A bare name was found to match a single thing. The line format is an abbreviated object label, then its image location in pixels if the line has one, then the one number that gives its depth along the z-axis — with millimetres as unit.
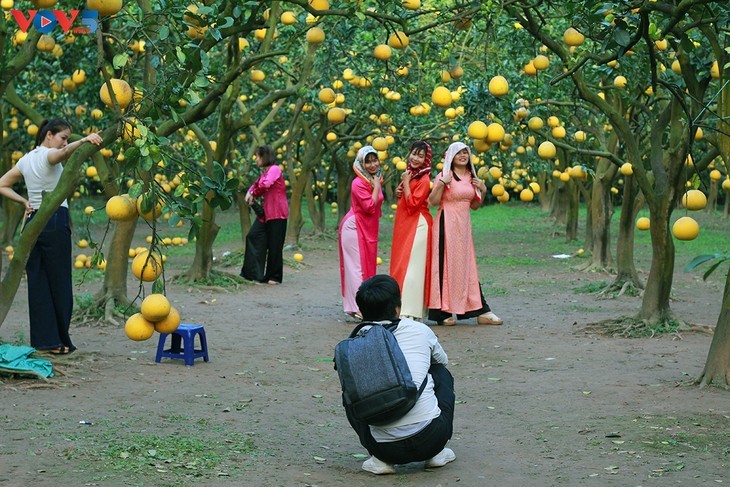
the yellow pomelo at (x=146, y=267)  4659
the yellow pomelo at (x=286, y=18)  9273
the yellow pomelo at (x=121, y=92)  5180
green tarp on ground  6574
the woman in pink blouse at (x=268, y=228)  13672
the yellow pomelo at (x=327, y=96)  10298
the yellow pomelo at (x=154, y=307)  4727
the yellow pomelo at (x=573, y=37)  7469
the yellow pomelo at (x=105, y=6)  4730
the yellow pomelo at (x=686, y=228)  5637
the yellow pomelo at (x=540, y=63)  8086
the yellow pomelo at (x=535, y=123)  9086
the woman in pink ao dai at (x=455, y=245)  9688
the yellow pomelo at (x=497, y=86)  7383
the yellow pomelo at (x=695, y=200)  5809
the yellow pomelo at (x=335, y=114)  10672
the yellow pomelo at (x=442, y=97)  8211
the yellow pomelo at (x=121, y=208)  4684
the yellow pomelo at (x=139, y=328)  4902
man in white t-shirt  4746
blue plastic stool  7531
